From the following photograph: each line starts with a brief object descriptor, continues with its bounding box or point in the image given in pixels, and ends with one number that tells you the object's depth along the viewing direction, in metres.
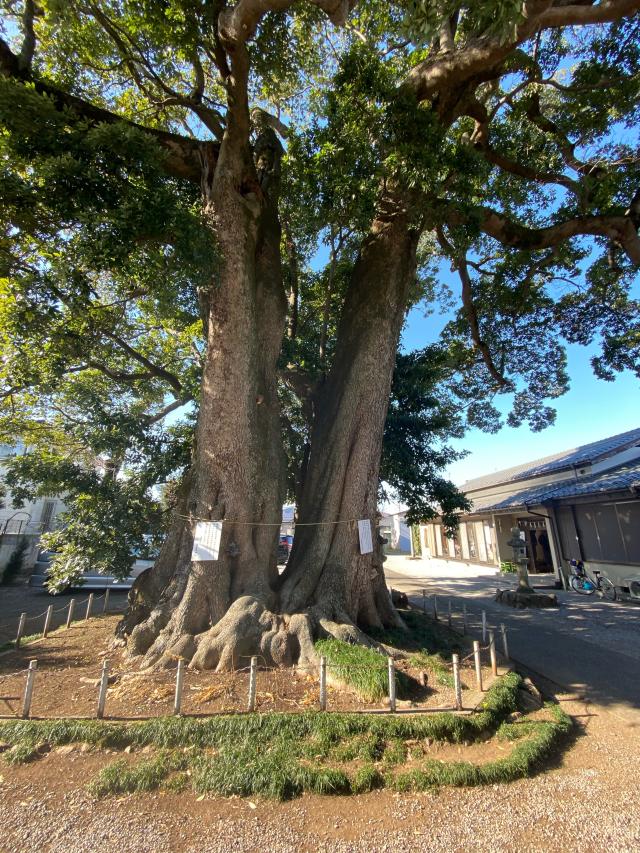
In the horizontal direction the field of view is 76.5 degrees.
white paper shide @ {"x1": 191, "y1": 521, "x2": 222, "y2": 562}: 5.60
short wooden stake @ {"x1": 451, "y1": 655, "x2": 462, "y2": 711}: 4.13
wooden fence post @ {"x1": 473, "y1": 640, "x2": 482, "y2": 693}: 4.65
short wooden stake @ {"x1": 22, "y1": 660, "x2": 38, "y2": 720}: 3.92
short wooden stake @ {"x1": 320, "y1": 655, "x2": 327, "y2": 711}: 4.00
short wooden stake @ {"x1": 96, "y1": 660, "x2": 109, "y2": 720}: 3.84
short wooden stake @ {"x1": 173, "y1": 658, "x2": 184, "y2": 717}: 3.82
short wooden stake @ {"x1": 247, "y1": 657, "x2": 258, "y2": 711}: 3.99
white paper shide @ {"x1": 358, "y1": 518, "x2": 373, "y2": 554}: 6.38
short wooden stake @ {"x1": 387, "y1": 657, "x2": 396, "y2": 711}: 4.04
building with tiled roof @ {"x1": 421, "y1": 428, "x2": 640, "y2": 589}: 11.56
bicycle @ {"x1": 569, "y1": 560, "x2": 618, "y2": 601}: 11.74
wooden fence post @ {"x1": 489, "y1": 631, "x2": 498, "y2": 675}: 5.25
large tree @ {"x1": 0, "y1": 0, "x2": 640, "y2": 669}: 5.39
